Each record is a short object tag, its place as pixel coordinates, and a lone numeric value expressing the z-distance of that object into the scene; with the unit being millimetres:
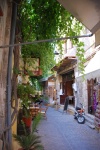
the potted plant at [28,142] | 3367
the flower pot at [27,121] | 4838
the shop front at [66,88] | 14413
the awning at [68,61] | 11146
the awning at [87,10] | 2263
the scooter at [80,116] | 8315
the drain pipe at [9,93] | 2951
